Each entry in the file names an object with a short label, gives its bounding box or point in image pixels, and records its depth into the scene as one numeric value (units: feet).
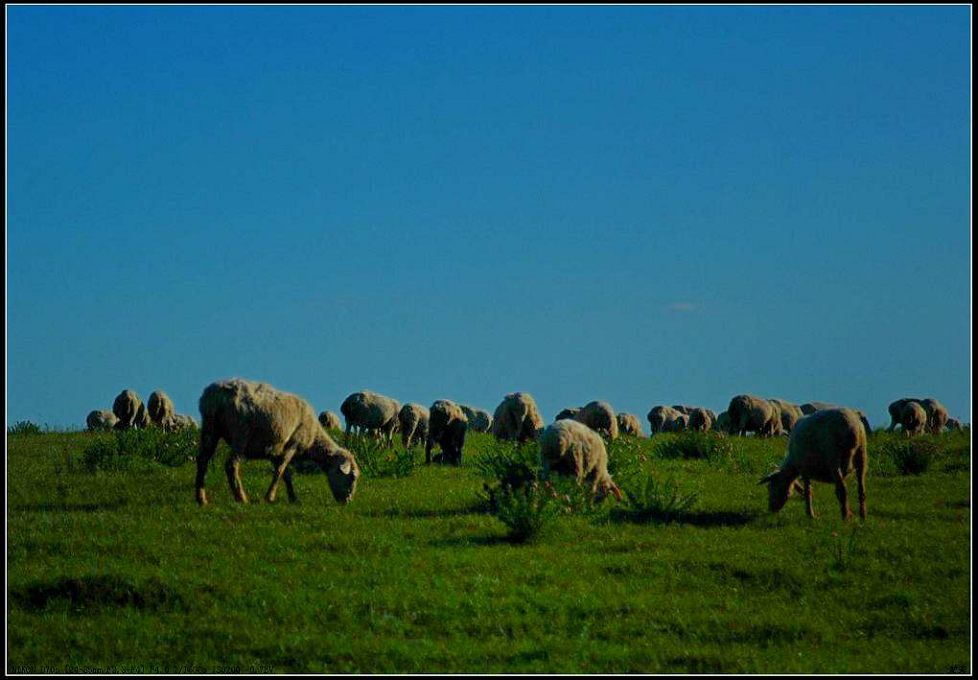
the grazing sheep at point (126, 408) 141.90
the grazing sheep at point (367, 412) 117.70
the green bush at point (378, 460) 83.30
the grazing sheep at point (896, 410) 171.32
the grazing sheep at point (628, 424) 178.83
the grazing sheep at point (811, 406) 184.21
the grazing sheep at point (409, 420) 111.55
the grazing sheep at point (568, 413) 152.60
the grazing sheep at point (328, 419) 150.41
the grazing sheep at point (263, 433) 66.23
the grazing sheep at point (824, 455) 63.72
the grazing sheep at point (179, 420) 142.30
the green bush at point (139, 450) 80.84
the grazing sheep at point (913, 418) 144.36
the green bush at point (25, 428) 121.39
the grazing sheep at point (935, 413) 162.71
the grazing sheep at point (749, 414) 155.94
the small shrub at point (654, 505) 64.95
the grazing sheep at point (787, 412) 168.55
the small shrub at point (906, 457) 87.56
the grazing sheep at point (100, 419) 173.27
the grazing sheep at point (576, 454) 65.72
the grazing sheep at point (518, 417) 98.17
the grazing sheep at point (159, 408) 143.43
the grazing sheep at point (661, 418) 203.72
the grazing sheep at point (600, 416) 126.82
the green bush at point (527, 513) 57.21
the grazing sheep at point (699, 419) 174.77
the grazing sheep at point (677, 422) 194.39
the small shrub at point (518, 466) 67.41
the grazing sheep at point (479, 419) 216.33
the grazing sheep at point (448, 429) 98.99
